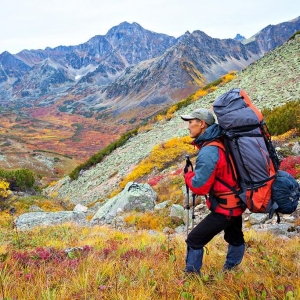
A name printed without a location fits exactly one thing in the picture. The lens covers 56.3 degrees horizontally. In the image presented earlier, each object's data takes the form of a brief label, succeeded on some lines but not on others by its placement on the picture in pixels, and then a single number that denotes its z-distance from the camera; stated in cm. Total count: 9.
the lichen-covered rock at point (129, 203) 1237
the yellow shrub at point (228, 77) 3444
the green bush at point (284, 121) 1553
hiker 326
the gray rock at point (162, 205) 1181
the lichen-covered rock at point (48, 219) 1094
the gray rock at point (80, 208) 1727
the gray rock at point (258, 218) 816
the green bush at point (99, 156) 3059
